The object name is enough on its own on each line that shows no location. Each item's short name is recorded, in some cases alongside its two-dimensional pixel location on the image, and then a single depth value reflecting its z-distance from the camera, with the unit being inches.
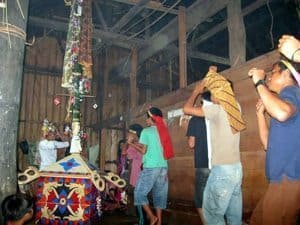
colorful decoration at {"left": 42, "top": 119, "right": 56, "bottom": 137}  328.6
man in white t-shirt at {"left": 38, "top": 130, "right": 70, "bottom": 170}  301.4
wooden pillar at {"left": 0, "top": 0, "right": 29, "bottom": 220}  99.1
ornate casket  203.6
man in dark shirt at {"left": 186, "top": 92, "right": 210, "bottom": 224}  174.2
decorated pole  228.4
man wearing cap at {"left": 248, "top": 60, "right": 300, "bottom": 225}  90.4
